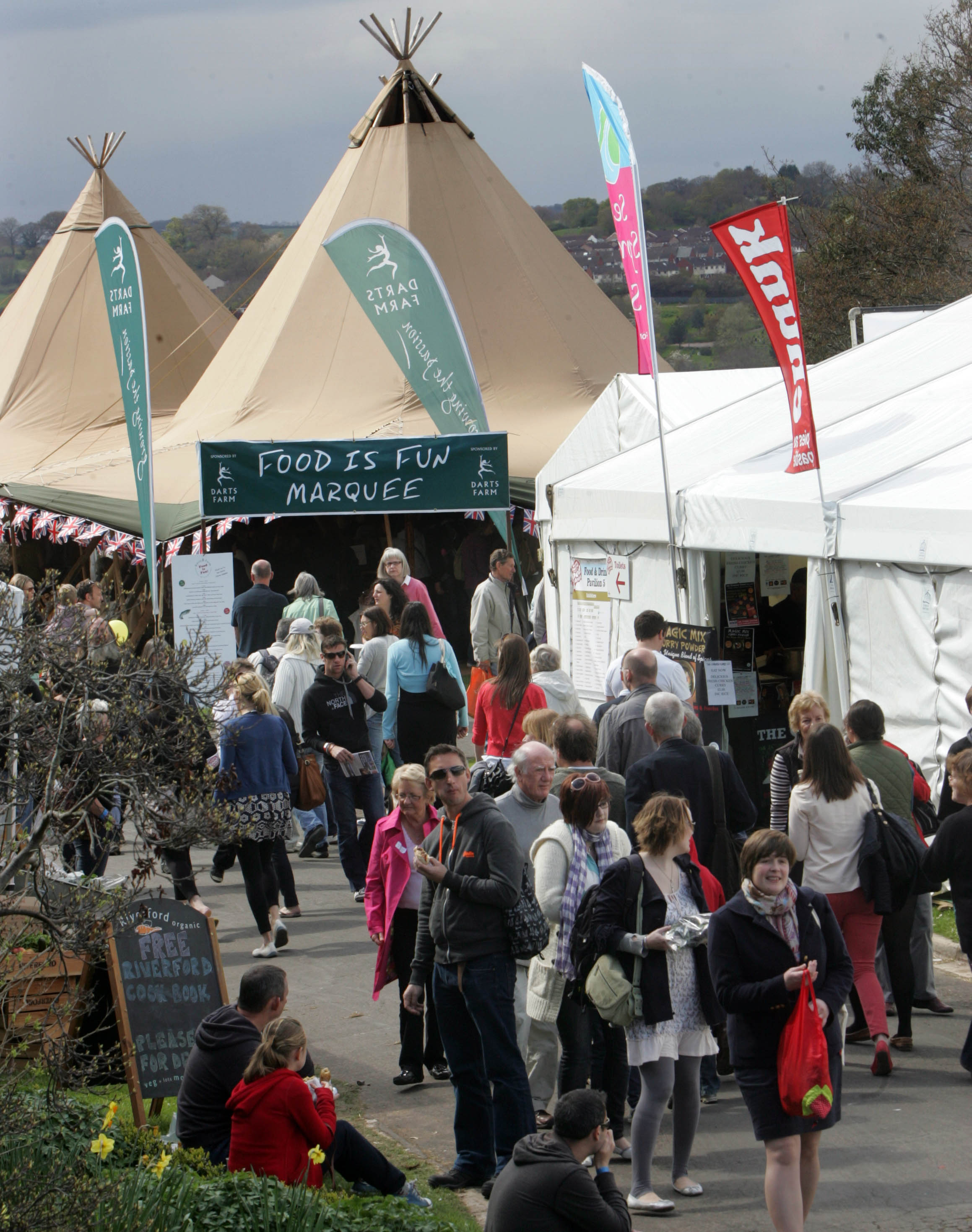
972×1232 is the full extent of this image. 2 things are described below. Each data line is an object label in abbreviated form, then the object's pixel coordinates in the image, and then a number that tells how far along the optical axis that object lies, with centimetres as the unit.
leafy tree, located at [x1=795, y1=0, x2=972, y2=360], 7169
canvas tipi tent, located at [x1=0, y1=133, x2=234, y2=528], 4759
